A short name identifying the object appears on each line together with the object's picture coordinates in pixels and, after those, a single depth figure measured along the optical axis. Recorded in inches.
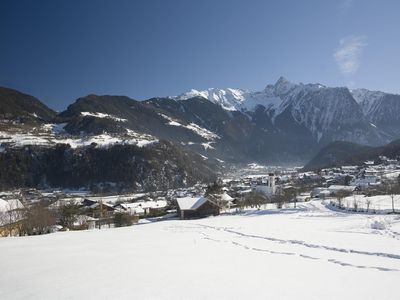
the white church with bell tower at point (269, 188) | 6082.7
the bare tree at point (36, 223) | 2165.2
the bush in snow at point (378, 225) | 1569.3
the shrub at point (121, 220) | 2887.1
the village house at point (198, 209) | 3545.8
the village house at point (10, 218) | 2311.5
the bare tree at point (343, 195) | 3353.1
